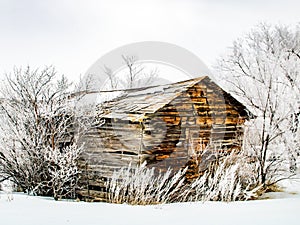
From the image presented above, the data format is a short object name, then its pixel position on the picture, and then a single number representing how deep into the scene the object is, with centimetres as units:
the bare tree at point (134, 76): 2538
